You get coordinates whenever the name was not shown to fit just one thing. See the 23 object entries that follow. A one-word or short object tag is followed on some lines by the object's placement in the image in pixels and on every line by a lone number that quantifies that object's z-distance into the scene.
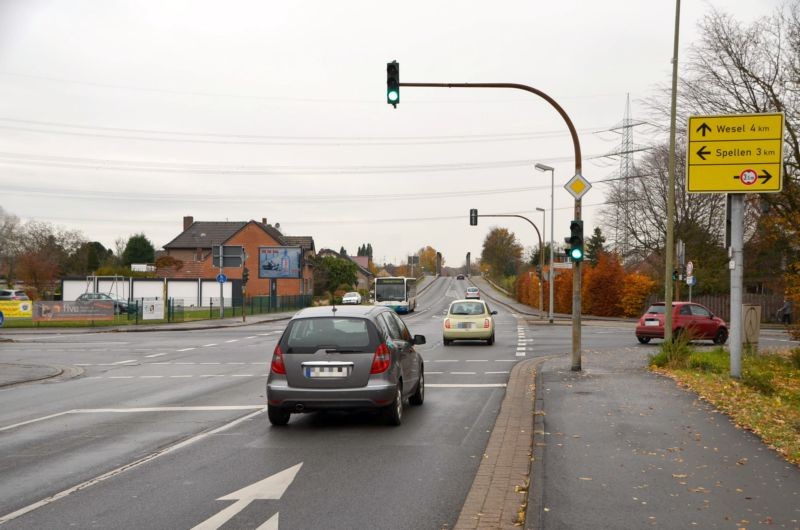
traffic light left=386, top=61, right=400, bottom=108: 16.50
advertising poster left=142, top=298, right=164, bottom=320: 46.78
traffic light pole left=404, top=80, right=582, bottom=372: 16.09
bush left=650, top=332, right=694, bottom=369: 16.67
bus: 58.34
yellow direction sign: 14.54
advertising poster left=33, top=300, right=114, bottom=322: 43.88
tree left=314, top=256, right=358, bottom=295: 94.00
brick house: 85.47
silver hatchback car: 9.86
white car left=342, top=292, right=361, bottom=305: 67.50
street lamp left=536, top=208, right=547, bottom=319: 47.89
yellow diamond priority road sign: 16.81
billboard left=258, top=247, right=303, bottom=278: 79.31
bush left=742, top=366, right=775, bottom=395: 13.28
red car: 26.94
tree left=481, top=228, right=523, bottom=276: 140.00
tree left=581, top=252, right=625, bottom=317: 52.53
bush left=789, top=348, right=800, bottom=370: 17.56
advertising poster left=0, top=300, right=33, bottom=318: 43.78
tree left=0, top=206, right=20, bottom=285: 93.69
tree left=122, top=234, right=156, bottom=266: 114.06
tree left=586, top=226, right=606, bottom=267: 90.06
